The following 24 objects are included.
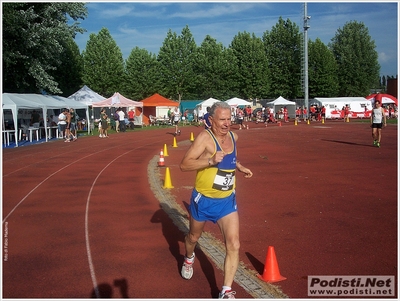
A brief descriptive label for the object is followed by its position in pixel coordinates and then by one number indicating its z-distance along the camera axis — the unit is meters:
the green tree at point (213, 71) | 71.31
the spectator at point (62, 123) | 28.78
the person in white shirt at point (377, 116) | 18.94
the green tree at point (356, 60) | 80.31
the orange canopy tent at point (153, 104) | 49.25
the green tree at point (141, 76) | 69.50
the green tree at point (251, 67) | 71.94
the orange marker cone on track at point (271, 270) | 5.22
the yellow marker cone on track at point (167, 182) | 11.34
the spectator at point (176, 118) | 31.30
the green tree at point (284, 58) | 71.81
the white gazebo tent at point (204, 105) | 49.49
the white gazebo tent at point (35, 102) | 23.88
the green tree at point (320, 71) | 73.25
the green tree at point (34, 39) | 25.09
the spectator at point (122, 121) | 37.28
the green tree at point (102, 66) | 65.94
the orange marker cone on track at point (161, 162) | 15.34
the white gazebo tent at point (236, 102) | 50.94
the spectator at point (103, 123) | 30.47
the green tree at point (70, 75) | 58.03
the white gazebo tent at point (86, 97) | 38.50
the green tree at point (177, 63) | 70.06
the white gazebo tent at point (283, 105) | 55.19
